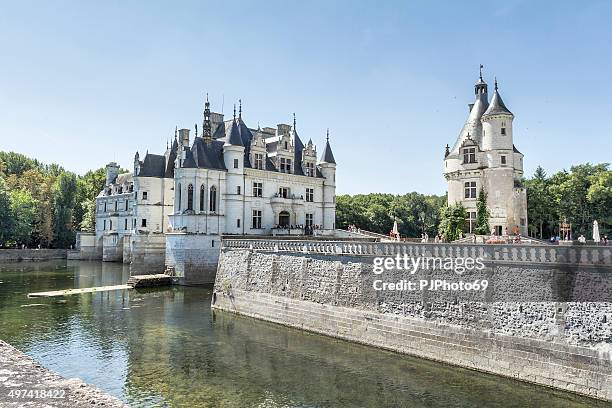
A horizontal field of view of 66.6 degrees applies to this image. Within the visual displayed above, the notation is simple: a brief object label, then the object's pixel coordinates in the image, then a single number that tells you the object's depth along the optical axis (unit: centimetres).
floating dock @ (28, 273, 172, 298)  3065
